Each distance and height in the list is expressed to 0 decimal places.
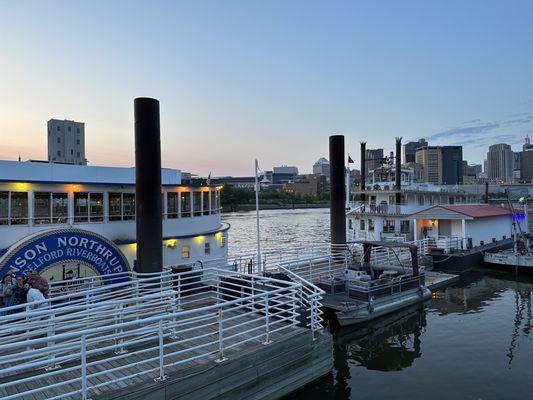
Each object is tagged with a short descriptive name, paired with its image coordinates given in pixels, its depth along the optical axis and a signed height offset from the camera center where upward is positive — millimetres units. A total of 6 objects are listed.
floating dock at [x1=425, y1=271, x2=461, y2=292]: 23125 -5110
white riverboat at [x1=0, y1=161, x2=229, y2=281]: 12859 -839
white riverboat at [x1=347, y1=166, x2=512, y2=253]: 30969 -1963
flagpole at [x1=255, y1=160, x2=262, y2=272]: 18266 +493
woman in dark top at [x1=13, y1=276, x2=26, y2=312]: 10114 -2335
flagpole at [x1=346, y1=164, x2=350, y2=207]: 35094 +1578
